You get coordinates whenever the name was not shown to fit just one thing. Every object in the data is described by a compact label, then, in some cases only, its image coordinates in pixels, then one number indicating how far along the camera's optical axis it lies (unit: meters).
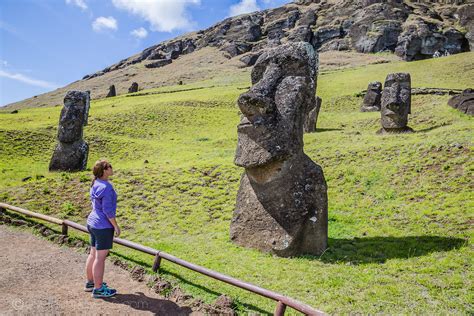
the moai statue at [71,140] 18.55
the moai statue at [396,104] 21.19
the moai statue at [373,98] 32.28
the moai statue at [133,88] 67.12
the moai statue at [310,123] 25.36
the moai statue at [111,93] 60.70
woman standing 5.98
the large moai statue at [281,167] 8.24
